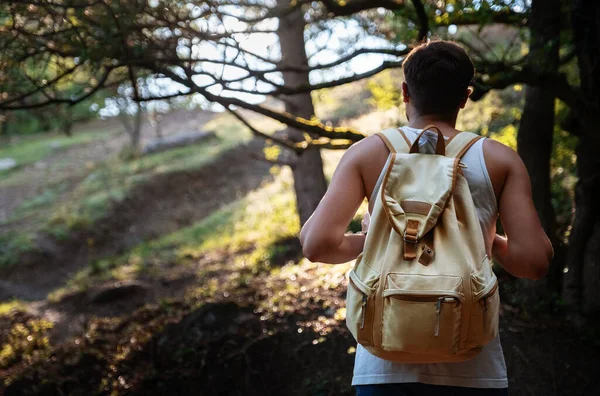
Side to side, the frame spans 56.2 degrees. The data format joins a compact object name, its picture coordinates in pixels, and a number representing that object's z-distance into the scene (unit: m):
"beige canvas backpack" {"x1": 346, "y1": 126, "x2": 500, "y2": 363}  1.58
